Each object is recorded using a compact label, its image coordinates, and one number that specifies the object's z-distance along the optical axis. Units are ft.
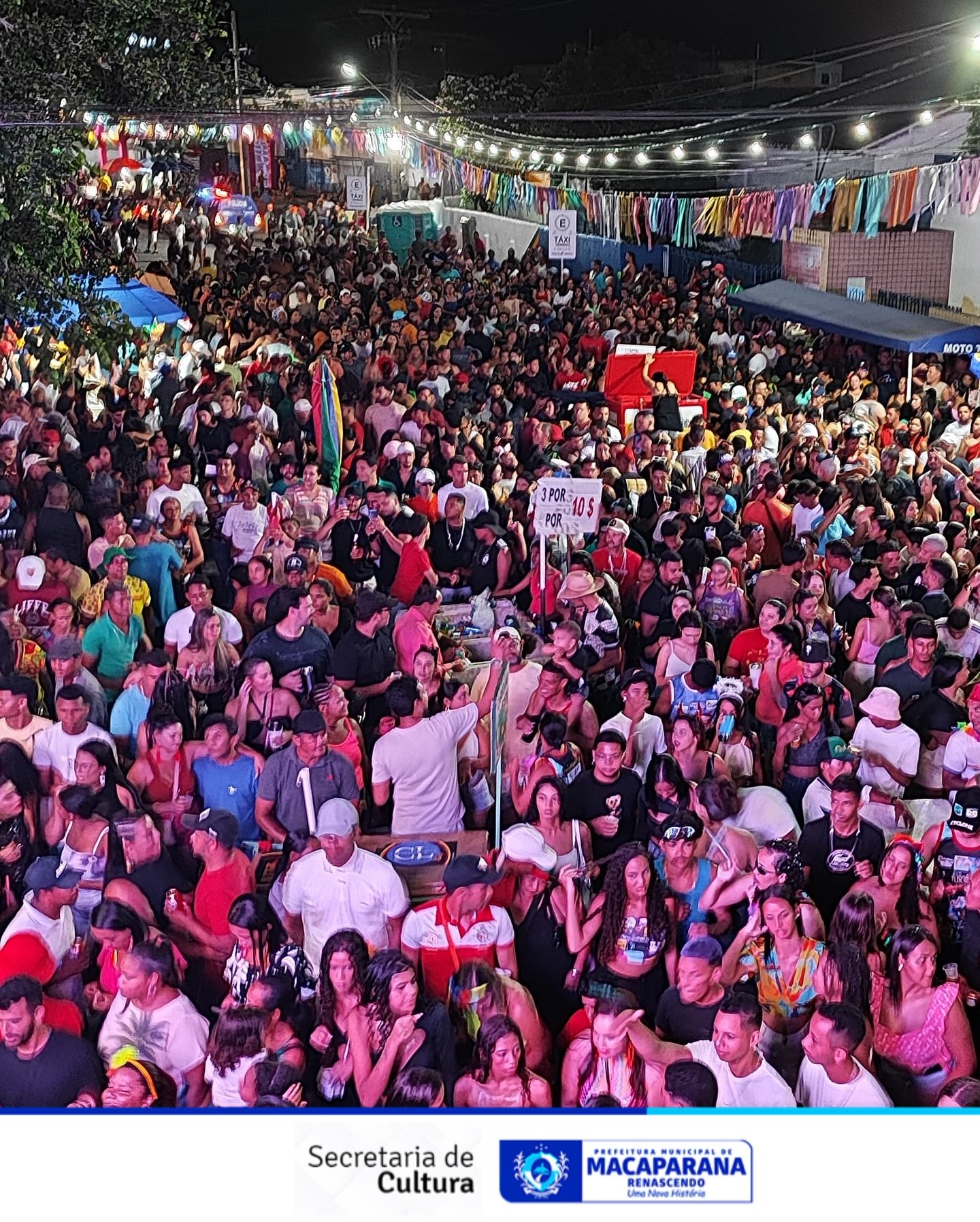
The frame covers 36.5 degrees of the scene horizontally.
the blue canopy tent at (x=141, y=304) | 45.27
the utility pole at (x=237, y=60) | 86.31
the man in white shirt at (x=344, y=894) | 14.19
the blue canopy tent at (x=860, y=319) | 41.88
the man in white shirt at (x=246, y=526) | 25.25
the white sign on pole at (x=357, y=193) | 82.69
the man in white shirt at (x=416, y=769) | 16.98
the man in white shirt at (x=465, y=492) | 26.55
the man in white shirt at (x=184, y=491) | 25.84
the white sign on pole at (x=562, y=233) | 57.11
